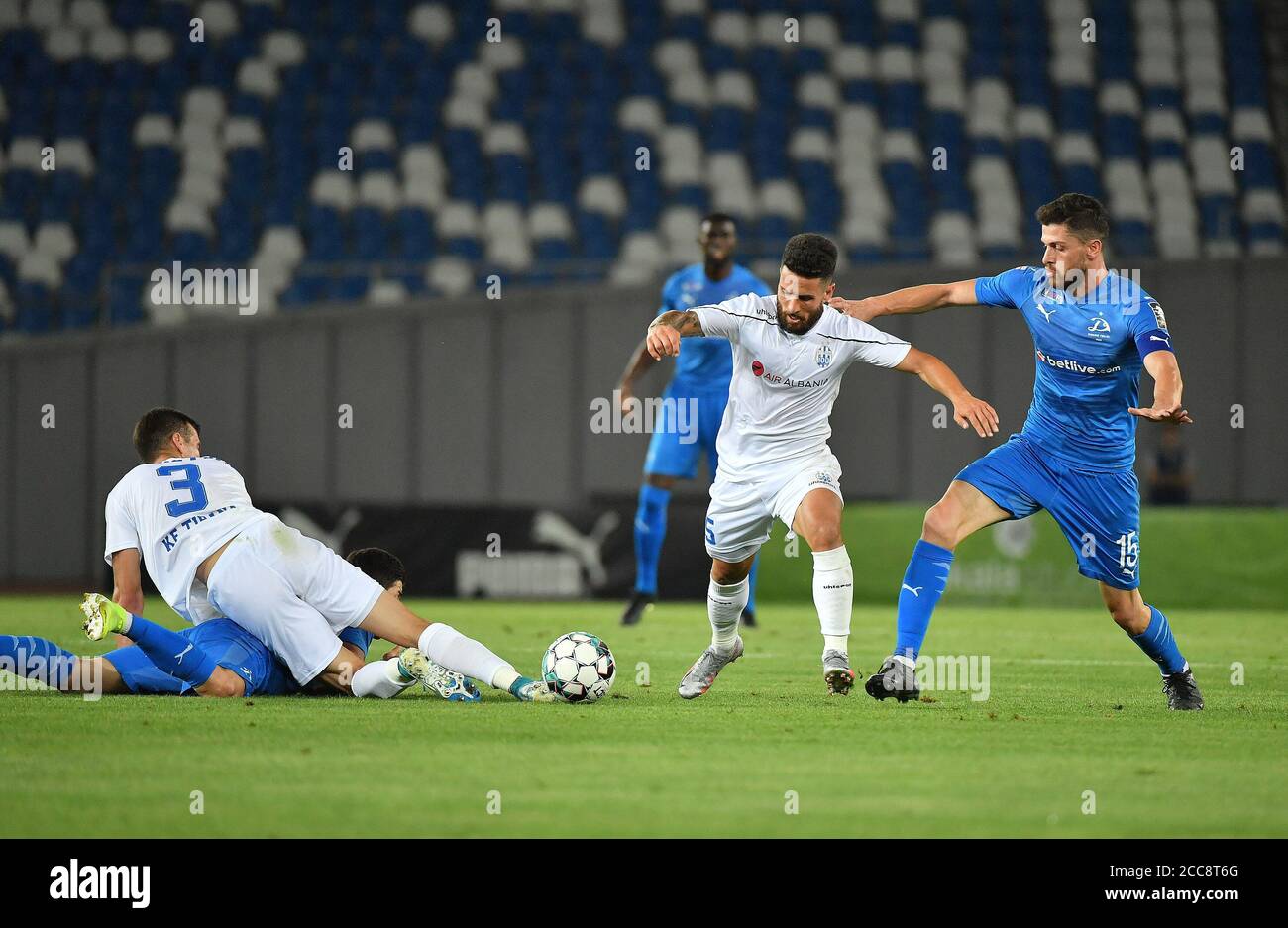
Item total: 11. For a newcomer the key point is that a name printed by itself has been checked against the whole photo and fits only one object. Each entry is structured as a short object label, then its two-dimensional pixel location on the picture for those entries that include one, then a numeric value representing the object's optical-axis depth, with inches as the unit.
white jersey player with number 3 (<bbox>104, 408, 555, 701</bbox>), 271.1
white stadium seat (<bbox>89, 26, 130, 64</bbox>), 873.5
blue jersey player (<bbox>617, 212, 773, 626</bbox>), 459.8
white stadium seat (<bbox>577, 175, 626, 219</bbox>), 822.5
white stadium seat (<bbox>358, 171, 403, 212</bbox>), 813.9
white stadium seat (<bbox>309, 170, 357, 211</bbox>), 811.4
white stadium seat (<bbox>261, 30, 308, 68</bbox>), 884.6
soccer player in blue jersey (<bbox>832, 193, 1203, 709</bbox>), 275.9
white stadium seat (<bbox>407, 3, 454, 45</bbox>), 909.2
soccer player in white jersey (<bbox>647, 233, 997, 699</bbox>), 280.8
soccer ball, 275.6
